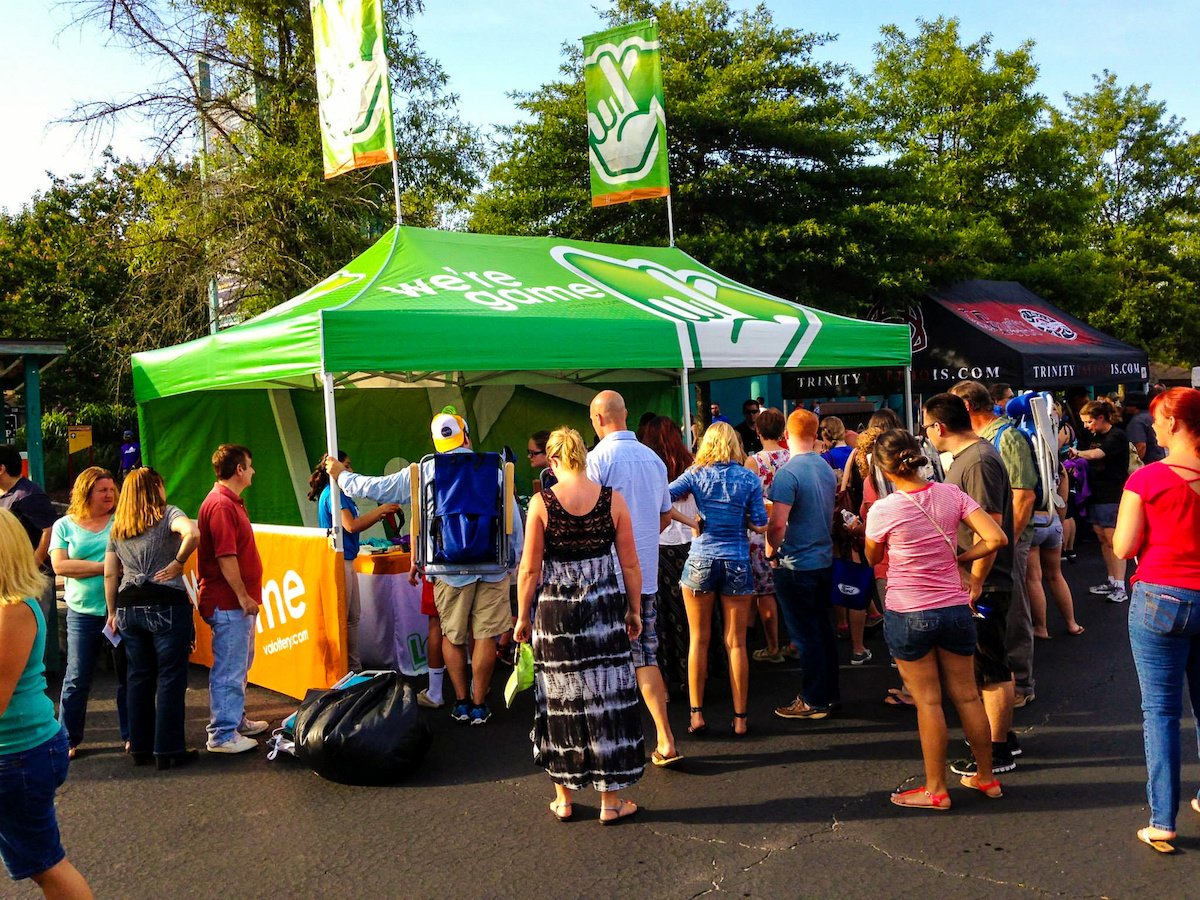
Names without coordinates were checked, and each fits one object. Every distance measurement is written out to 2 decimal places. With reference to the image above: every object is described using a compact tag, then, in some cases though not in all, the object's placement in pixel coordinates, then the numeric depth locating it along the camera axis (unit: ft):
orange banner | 19.15
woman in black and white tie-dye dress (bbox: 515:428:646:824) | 13.03
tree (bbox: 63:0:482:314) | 43.93
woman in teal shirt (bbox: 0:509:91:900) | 8.75
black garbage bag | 14.80
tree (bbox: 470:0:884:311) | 49.44
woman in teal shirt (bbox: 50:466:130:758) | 16.55
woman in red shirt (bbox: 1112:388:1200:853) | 11.11
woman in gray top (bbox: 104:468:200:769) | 15.60
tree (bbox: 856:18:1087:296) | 68.03
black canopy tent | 48.08
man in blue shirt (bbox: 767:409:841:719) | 17.02
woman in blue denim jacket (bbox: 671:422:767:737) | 16.29
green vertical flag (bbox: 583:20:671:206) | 32.48
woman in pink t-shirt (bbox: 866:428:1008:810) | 12.58
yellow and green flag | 26.03
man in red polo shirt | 16.49
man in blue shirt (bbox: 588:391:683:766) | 15.35
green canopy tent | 21.12
